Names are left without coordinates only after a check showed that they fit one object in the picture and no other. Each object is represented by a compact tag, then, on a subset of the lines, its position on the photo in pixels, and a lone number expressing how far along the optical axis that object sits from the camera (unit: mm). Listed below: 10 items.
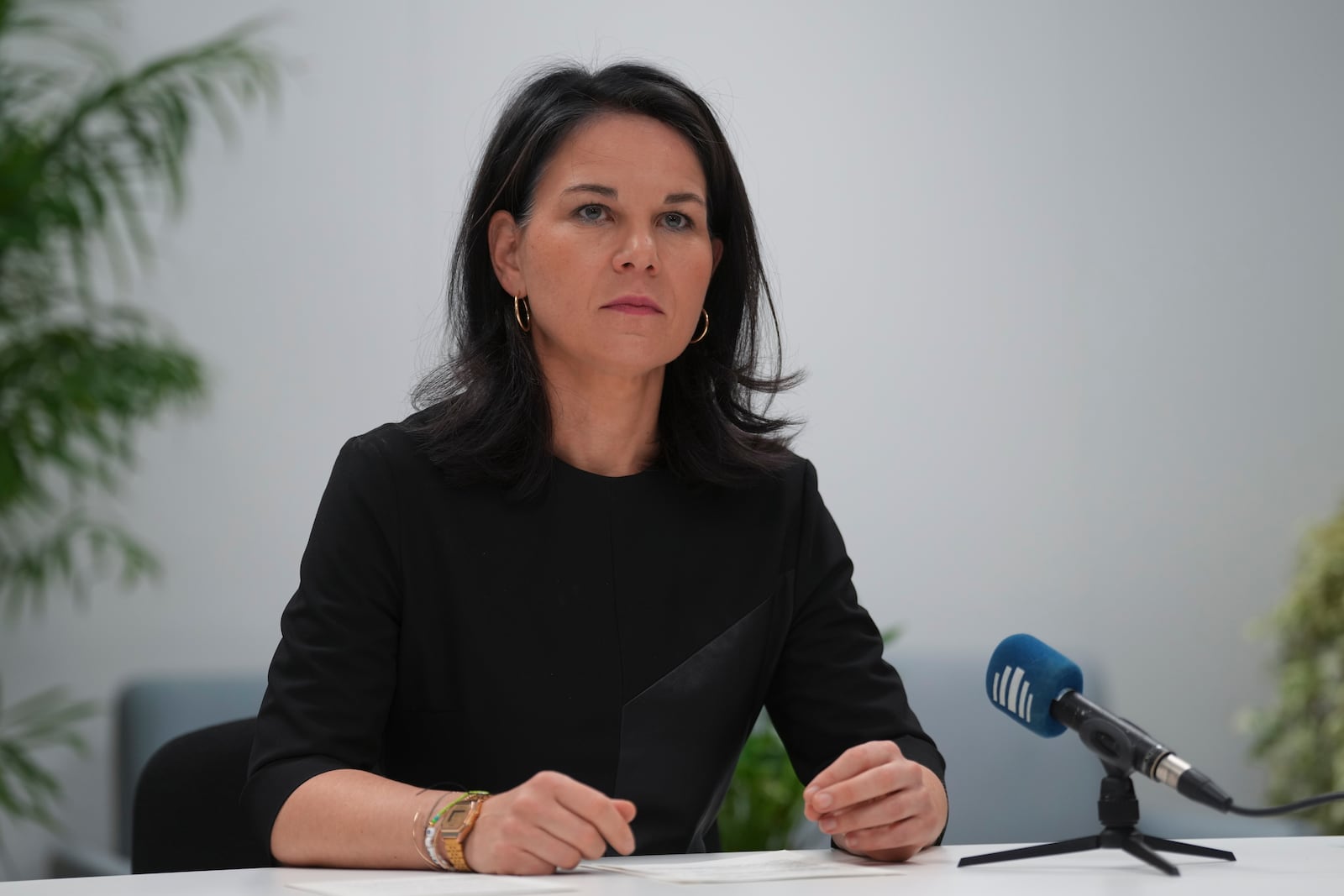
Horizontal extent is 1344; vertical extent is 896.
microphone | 3101
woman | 3361
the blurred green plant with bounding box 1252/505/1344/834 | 4769
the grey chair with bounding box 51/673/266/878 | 4368
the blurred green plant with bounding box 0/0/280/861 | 4169
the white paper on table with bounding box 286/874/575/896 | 3053
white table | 3068
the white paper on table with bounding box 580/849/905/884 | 3109
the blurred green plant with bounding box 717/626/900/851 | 4260
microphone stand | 3147
